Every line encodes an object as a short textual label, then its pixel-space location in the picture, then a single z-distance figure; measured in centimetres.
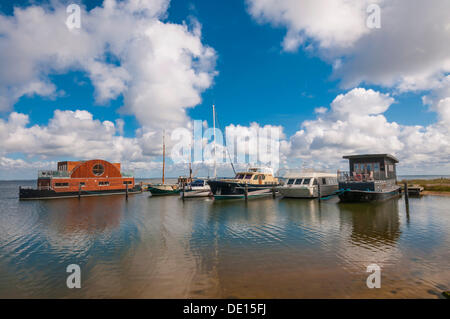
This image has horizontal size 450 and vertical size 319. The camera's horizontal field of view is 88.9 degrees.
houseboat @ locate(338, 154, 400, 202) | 2584
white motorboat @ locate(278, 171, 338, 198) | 3102
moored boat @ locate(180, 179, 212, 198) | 3912
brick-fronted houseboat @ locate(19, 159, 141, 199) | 3803
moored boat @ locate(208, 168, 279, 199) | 3397
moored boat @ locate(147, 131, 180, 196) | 4489
